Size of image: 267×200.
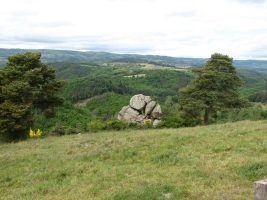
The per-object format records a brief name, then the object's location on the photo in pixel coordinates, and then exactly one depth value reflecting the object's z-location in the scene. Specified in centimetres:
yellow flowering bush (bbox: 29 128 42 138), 2677
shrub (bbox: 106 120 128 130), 2872
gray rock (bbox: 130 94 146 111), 3679
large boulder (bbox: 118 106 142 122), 3598
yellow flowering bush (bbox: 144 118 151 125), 3027
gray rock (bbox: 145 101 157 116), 3629
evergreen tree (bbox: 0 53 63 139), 2401
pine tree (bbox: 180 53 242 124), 2961
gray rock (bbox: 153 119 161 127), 3067
